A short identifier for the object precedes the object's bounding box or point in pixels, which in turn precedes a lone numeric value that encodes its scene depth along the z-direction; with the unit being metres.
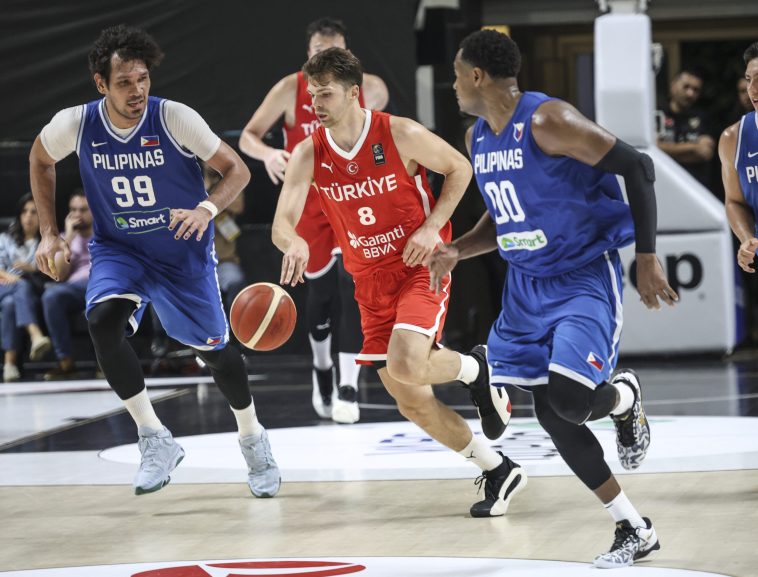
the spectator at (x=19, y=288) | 21.16
